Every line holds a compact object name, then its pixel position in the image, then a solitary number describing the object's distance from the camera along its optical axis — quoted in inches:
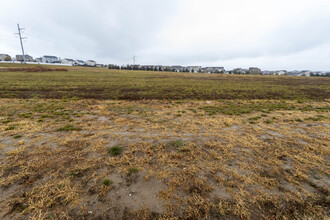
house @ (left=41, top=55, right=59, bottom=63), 5172.2
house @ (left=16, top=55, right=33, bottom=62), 4852.4
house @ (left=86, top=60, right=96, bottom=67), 5674.2
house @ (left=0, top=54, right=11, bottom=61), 3316.9
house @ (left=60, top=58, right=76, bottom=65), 5088.6
